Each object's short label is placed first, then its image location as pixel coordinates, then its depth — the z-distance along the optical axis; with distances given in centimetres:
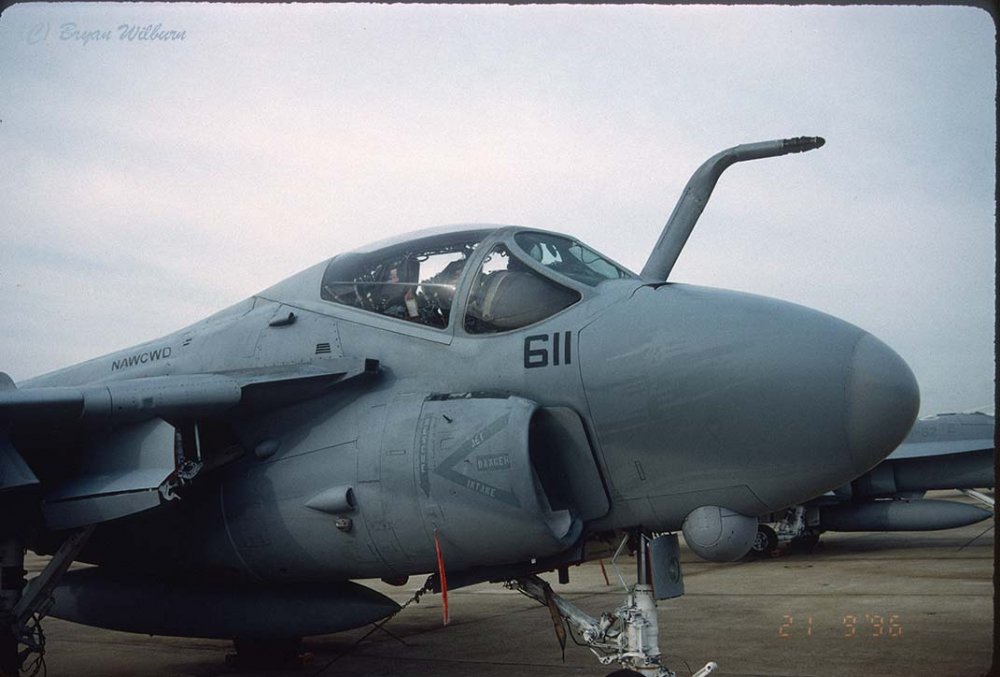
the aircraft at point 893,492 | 1527
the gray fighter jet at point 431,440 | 462
